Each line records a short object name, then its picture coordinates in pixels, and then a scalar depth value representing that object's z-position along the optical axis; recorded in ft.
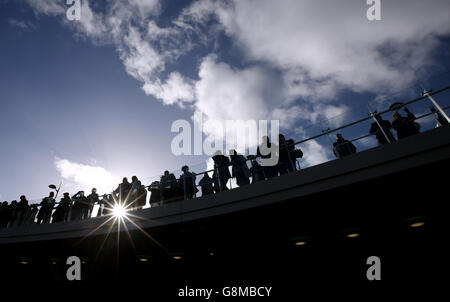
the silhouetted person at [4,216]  31.01
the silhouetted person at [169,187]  23.43
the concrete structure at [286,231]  16.51
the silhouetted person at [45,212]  28.89
